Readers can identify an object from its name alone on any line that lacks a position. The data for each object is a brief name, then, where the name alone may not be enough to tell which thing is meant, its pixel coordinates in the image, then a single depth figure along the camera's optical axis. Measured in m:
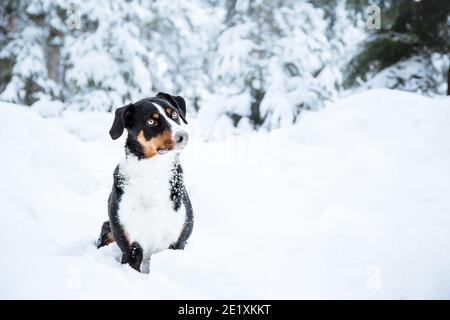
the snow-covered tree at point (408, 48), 7.11
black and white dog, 3.16
